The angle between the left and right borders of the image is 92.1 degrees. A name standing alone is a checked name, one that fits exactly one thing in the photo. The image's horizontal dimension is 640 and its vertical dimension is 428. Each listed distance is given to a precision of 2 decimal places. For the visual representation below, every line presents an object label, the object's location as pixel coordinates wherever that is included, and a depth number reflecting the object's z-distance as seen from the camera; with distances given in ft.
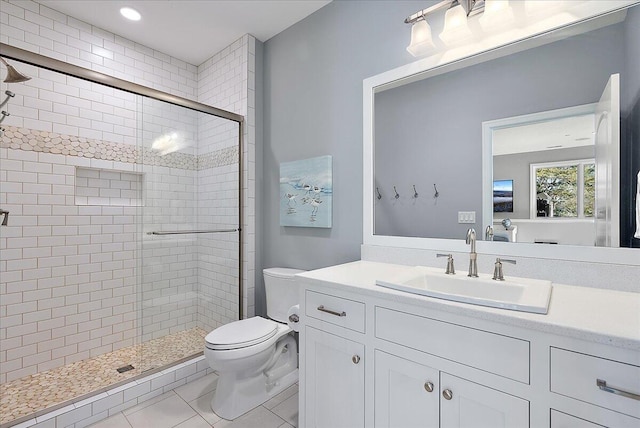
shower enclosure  6.82
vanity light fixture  4.90
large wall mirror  3.96
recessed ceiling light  7.28
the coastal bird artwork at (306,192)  7.02
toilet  5.72
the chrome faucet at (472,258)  4.52
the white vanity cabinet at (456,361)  2.64
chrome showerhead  5.17
